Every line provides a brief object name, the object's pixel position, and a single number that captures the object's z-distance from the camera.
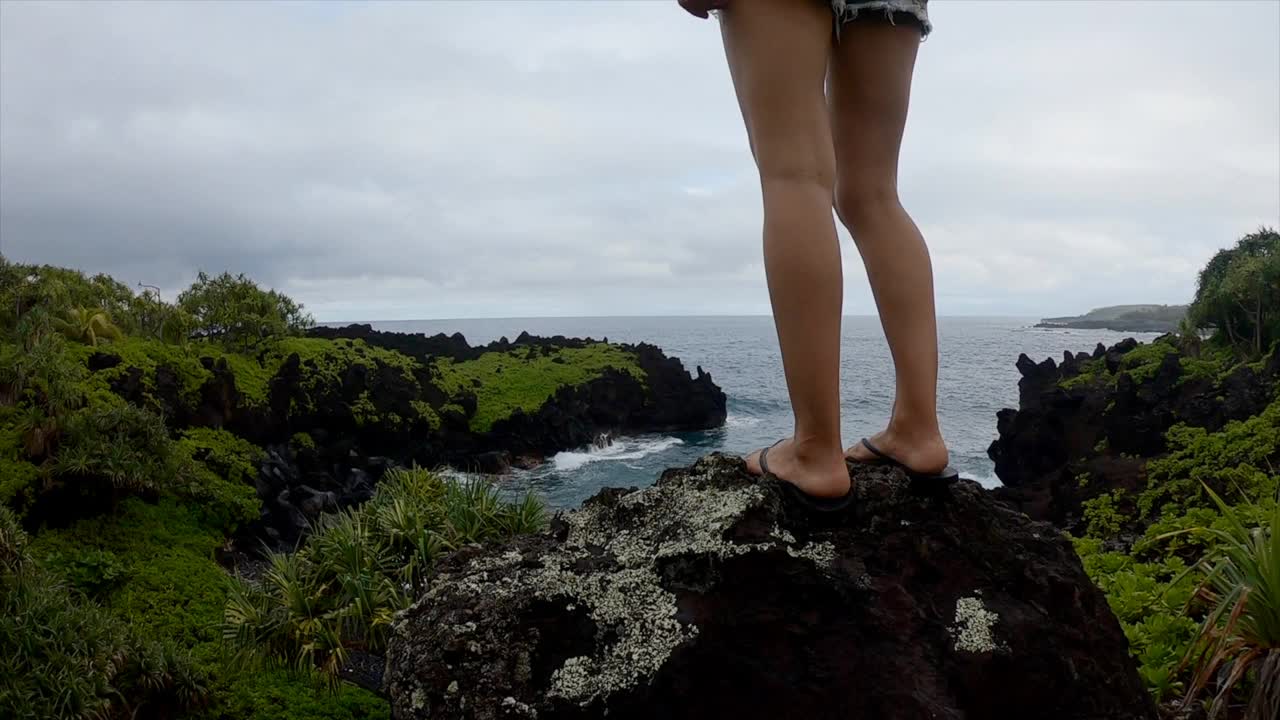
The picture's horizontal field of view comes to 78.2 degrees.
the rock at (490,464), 26.06
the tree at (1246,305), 24.14
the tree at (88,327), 18.83
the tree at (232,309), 23.44
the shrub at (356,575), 7.02
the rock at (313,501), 16.62
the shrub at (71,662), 4.69
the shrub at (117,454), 10.92
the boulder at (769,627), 2.32
